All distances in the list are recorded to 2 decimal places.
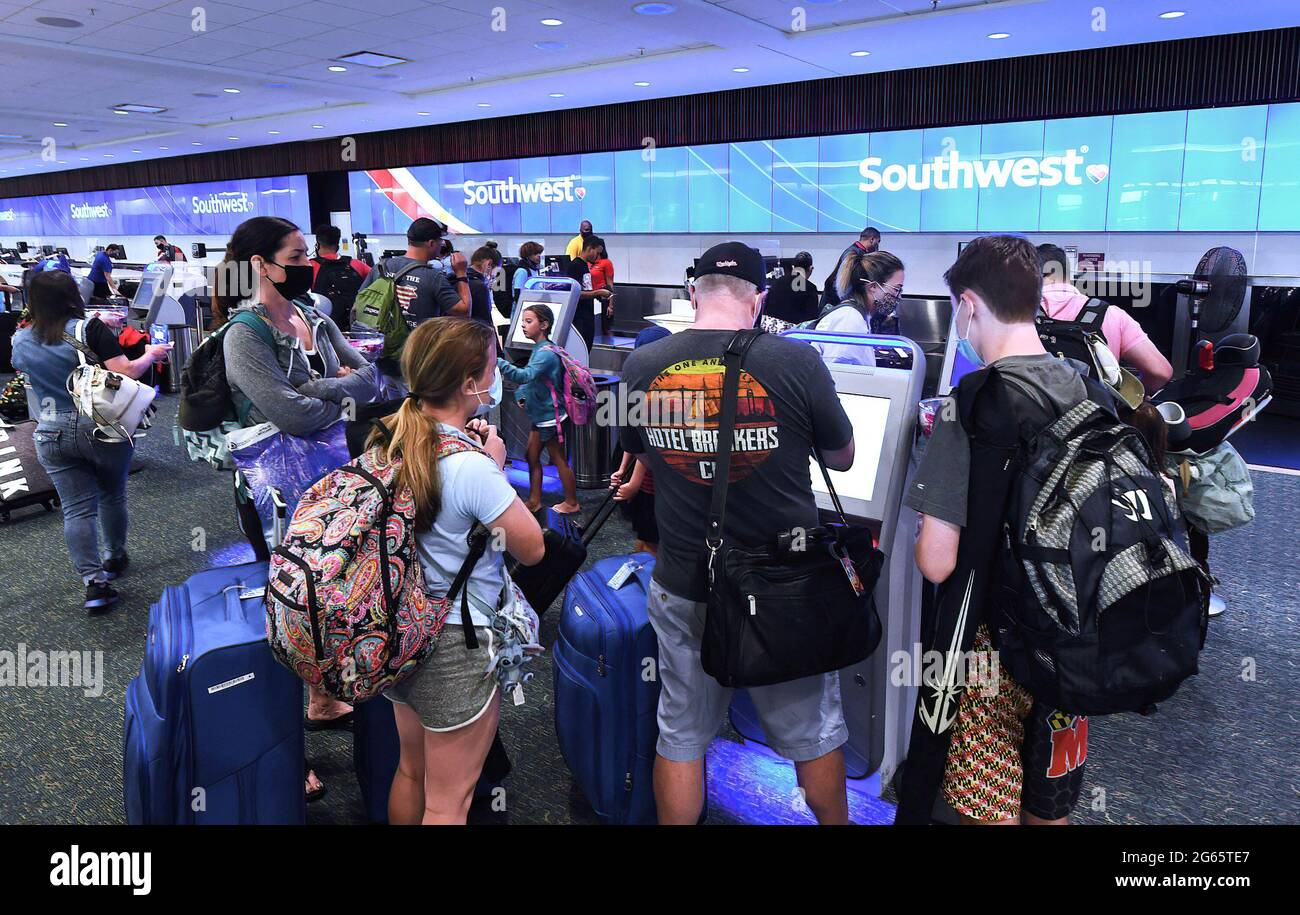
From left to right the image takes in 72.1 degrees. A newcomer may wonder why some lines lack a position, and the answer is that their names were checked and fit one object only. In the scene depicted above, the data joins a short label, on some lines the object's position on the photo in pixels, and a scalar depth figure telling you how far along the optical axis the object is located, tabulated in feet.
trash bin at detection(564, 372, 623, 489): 19.11
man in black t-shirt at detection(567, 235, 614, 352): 30.86
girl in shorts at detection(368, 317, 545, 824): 5.74
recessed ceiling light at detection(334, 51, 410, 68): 27.94
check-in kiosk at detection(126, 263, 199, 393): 28.32
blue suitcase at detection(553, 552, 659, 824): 7.41
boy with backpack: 4.92
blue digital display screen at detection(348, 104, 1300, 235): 26.73
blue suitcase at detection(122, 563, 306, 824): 6.37
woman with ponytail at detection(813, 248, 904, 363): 11.48
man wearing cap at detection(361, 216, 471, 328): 14.49
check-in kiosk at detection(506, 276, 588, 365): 18.71
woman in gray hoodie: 7.97
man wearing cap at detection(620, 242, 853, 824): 5.94
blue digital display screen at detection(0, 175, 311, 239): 57.67
